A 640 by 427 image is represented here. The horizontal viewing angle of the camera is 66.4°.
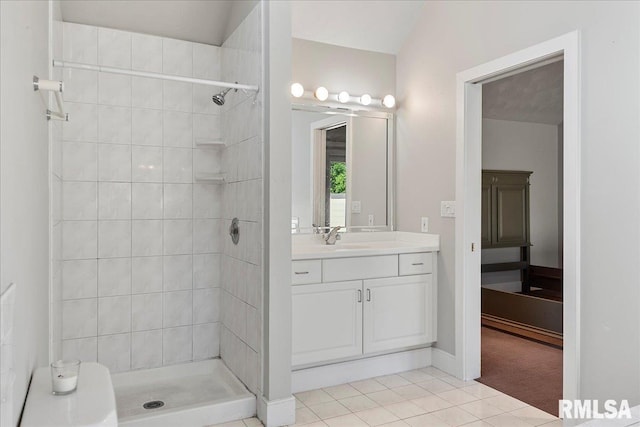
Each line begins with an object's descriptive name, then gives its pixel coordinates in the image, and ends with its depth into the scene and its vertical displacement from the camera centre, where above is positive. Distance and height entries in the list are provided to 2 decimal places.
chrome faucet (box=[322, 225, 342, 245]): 3.54 -0.17
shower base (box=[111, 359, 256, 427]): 2.50 -1.07
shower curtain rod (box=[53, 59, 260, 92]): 2.31 +0.71
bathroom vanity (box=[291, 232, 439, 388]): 3.01 -0.57
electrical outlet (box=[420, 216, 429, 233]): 3.56 -0.08
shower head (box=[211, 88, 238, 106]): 2.94 +0.68
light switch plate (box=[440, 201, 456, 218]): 3.30 +0.02
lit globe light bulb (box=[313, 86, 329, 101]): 3.53 +0.86
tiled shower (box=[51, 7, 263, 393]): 2.93 +0.05
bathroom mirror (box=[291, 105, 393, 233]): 3.58 +0.33
